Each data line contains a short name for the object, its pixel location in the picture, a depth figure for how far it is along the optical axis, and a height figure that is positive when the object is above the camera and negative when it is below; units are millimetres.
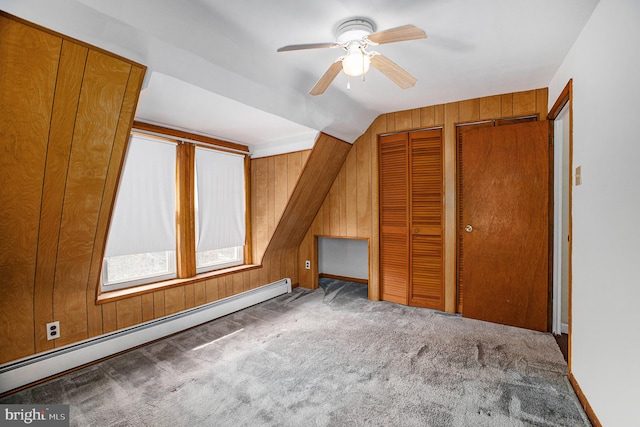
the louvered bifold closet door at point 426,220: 3254 -130
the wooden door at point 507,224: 2732 -156
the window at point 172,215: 2578 -46
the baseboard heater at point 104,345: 1940 -1050
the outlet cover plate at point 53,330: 2096 -853
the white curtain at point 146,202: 2531 +72
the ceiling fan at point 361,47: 1534 +896
